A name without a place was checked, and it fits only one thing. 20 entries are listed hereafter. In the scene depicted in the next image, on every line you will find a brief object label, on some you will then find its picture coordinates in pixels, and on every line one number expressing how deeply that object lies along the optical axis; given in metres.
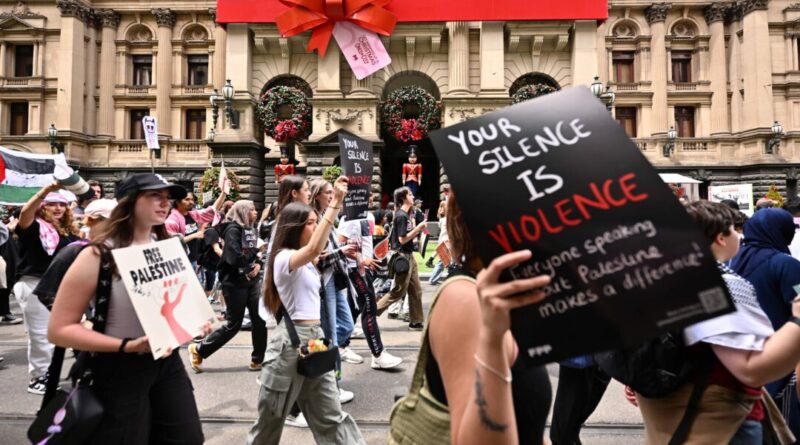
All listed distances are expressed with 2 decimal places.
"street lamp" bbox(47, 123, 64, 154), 24.94
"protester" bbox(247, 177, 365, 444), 2.90
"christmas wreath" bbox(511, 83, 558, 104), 19.53
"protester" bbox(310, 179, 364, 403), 4.36
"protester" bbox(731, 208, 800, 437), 2.88
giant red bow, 18.38
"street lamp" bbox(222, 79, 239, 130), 19.31
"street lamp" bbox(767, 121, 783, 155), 24.66
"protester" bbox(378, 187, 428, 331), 6.93
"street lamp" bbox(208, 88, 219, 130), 20.18
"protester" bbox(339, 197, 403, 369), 5.23
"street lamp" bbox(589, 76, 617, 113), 17.36
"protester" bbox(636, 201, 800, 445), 1.66
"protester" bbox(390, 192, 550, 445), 1.10
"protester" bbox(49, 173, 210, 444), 2.14
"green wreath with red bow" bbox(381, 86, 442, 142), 19.95
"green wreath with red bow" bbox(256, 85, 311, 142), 19.95
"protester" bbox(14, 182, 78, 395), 4.79
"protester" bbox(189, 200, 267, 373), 5.19
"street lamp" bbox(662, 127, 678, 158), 25.26
